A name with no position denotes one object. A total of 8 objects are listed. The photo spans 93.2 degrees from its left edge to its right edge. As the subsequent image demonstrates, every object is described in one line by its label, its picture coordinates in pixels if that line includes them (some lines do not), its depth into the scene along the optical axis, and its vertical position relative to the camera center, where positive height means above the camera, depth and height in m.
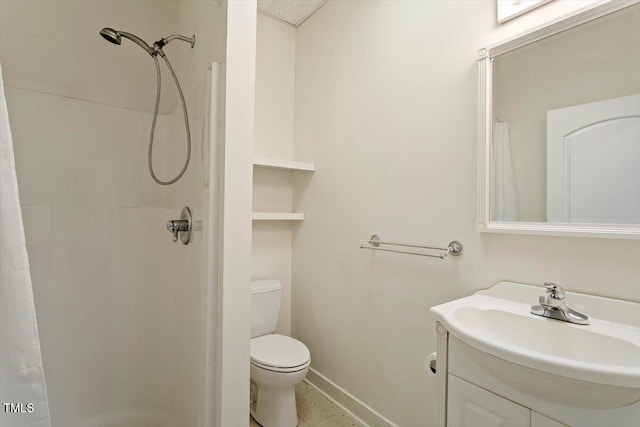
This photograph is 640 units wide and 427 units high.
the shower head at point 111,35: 1.36 +0.81
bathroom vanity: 0.66 -0.38
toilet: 1.61 -0.83
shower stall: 1.45 +0.08
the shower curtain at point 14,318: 0.67 -0.24
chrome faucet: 0.95 -0.29
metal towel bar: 1.35 -0.15
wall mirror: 0.97 +0.33
